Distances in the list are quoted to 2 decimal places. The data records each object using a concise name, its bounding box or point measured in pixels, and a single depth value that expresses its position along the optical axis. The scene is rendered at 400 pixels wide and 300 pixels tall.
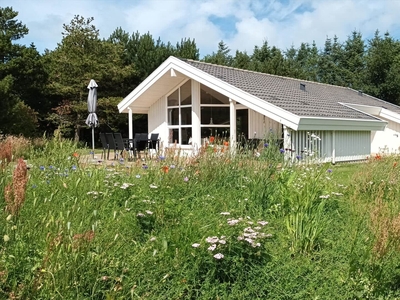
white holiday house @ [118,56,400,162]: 12.65
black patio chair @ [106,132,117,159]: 13.27
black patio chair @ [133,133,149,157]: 13.83
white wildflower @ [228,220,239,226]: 3.19
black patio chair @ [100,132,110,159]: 13.79
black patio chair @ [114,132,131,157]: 13.00
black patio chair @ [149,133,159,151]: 14.10
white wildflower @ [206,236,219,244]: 2.89
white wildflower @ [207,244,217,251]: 2.86
